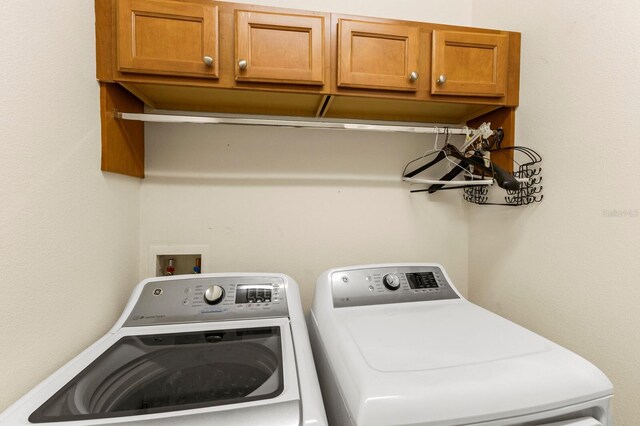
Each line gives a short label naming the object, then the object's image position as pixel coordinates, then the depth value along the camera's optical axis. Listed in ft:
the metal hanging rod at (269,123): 3.67
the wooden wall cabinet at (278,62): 3.29
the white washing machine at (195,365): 1.94
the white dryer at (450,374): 1.99
